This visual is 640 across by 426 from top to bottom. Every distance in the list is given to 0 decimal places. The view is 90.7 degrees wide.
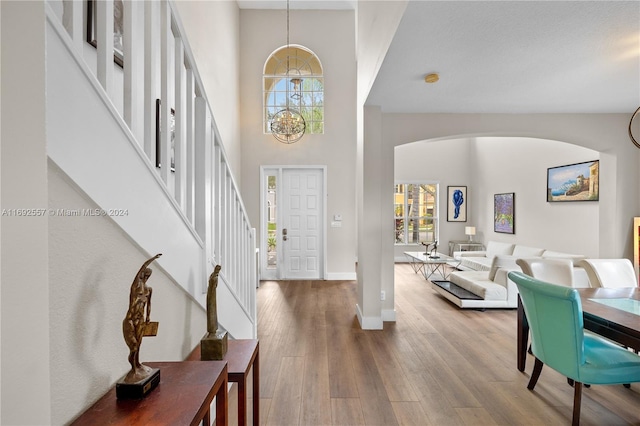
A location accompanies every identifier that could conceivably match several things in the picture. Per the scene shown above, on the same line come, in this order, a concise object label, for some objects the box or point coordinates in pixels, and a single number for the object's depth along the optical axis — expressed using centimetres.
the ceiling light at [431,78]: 289
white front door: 645
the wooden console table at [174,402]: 88
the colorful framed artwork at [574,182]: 489
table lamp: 835
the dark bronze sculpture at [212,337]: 154
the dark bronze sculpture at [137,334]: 98
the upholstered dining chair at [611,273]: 316
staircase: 83
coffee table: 655
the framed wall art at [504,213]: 705
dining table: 191
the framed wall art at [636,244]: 378
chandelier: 574
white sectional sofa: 449
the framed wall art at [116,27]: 163
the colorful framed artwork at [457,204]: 902
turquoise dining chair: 195
